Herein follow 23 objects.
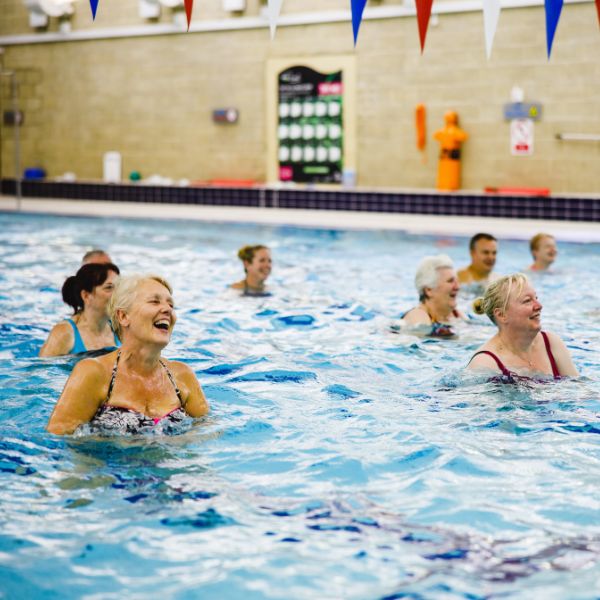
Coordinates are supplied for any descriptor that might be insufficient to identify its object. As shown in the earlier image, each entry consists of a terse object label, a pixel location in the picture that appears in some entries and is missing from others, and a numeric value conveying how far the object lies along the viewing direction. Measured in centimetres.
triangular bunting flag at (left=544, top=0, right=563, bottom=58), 649
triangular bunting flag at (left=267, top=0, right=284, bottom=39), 644
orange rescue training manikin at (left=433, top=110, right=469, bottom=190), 1545
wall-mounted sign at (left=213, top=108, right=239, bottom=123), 1772
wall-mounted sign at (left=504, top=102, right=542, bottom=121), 1495
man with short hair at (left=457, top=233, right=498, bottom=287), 877
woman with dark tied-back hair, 589
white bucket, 1912
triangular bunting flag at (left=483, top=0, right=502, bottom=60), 643
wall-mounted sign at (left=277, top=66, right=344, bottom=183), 1694
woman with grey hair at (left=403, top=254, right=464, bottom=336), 686
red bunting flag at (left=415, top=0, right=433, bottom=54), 678
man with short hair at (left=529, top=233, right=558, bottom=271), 968
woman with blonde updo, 516
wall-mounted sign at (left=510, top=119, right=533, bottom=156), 1507
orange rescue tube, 1591
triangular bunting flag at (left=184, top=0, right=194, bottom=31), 658
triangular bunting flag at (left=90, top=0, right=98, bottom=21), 648
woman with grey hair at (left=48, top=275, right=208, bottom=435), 423
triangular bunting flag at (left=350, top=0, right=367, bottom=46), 662
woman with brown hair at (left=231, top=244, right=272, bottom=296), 876
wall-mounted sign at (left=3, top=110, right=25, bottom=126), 2033
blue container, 1998
